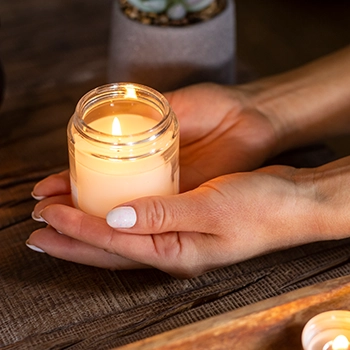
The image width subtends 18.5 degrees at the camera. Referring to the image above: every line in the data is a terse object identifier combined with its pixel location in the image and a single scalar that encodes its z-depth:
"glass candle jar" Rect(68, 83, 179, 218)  0.62
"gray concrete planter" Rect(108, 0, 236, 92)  0.78
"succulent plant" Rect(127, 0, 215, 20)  0.78
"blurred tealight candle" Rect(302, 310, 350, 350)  0.57
